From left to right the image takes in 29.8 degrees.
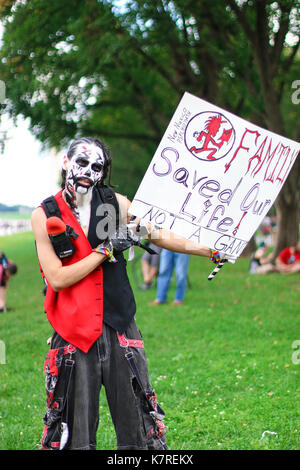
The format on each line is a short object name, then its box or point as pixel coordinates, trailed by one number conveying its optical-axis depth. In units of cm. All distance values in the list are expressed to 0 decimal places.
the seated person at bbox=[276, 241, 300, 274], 1548
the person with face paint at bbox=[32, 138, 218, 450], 293
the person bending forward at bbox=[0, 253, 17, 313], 1058
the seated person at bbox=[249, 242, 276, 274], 1579
